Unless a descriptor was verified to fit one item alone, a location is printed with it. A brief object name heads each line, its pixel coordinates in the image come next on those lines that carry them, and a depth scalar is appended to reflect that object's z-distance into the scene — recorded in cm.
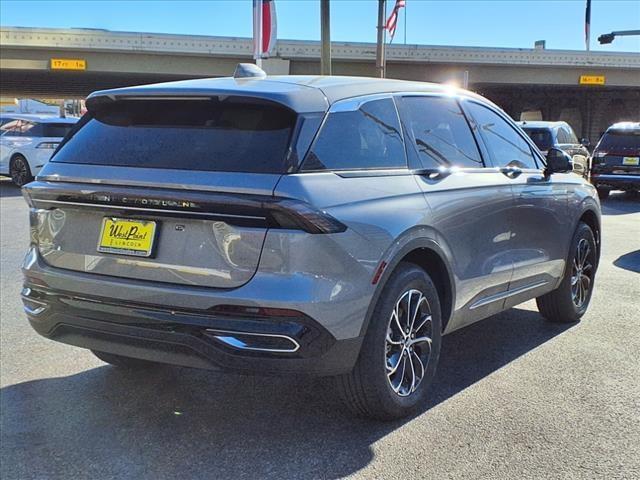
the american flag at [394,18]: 2434
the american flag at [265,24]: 1530
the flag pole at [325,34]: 1702
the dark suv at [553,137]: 1479
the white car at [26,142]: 1733
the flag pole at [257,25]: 1525
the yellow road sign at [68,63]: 3203
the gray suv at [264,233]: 296
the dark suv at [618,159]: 1565
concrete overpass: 3181
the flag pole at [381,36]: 2339
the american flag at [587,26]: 4677
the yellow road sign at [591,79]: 3900
